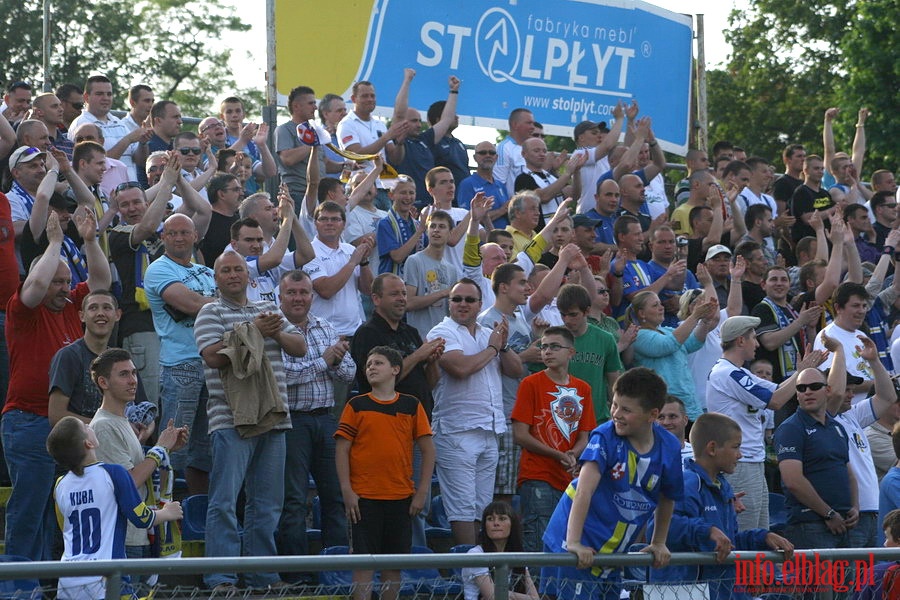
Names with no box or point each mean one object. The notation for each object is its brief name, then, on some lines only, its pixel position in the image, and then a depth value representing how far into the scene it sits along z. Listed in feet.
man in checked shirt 56.44
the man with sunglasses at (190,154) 76.33
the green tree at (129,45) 253.85
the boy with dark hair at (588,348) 64.69
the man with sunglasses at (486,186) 87.35
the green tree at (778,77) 245.45
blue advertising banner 100.37
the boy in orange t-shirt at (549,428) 57.41
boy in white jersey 43.70
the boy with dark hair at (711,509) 41.98
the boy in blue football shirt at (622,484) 40.68
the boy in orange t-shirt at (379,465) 53.78
